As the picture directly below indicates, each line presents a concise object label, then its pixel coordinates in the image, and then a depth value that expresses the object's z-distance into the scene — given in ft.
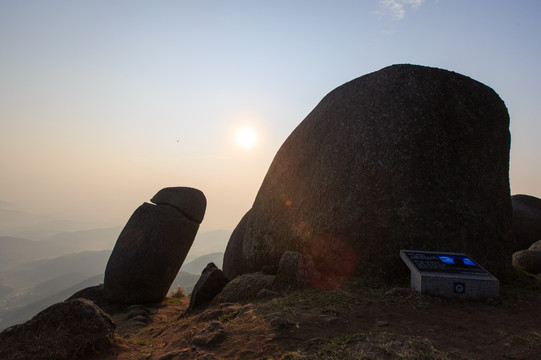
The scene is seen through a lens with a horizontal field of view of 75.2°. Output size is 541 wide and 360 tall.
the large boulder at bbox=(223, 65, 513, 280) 24.71
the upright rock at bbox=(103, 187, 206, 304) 42.34
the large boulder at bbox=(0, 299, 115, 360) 18.67
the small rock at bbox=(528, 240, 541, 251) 40.10
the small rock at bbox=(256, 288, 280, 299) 23.66
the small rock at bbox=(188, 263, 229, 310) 30.66
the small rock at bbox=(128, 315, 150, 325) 33.40
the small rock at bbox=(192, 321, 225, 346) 16.19
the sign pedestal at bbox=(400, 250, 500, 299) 19.66
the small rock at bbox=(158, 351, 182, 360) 15.43
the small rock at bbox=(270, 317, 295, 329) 16.39
